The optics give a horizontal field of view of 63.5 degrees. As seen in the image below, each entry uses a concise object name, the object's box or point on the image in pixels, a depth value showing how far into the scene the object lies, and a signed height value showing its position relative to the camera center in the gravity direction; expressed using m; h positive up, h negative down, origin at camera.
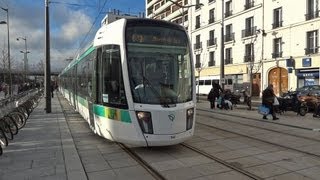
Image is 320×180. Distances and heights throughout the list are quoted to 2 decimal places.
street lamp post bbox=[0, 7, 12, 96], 20.74 +0.66
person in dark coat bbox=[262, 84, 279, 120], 10.84 -0.63
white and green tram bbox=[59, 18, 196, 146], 5.82 +0.01
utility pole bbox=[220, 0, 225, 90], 22.80 +2.57
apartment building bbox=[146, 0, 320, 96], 23.83 +4.52
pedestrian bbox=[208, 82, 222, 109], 15.39 -0.60
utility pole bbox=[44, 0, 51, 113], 13.18 +0.98
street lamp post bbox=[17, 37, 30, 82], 37.24 +3.37
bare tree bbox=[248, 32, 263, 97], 28.05 +2.27
